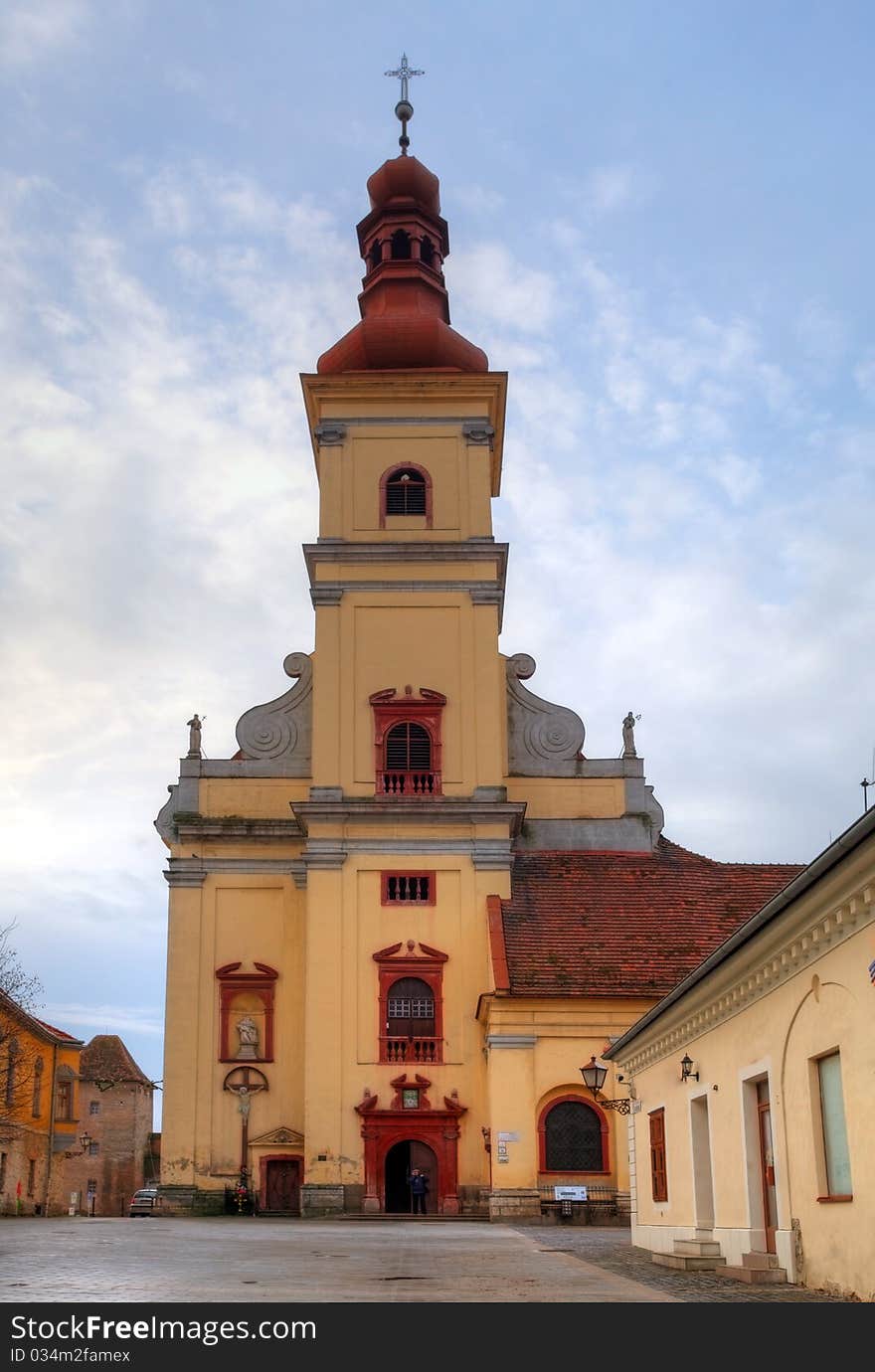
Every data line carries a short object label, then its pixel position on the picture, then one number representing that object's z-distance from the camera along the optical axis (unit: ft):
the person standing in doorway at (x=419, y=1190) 117.50
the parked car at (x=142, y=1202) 175.57
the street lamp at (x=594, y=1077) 95.14
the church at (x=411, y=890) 117.39
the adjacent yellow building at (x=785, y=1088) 39.83
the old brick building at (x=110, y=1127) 252.83
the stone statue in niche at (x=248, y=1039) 127.54
